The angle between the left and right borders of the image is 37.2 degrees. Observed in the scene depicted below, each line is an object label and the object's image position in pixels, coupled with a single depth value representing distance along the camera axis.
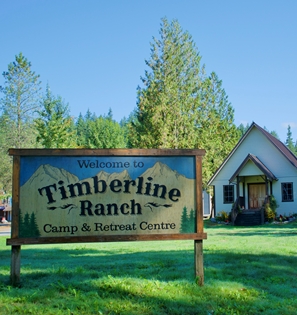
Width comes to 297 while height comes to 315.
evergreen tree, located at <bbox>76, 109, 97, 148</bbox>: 113.09
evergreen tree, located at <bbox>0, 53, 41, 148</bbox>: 39.34
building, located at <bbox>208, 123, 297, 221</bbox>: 32.09
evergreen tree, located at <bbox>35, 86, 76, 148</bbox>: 34.25
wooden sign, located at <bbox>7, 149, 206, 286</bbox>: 6.53
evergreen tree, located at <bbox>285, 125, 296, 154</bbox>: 142.75
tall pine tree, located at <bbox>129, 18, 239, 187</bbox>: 39.19
